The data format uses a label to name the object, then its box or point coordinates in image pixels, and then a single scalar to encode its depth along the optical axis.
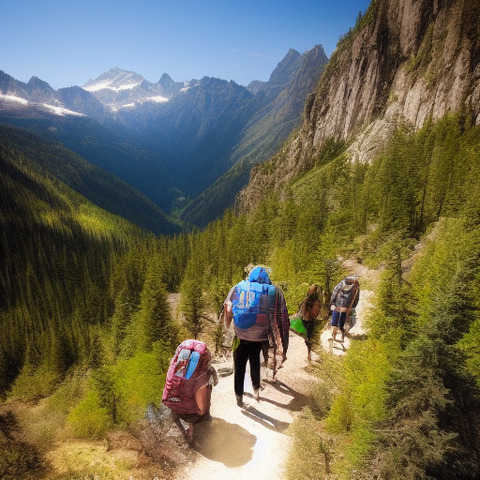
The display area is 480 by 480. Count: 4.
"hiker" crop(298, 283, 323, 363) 11.09
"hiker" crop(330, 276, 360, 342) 11.94
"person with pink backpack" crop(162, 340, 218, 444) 6.84
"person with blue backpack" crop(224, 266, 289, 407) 6.88
